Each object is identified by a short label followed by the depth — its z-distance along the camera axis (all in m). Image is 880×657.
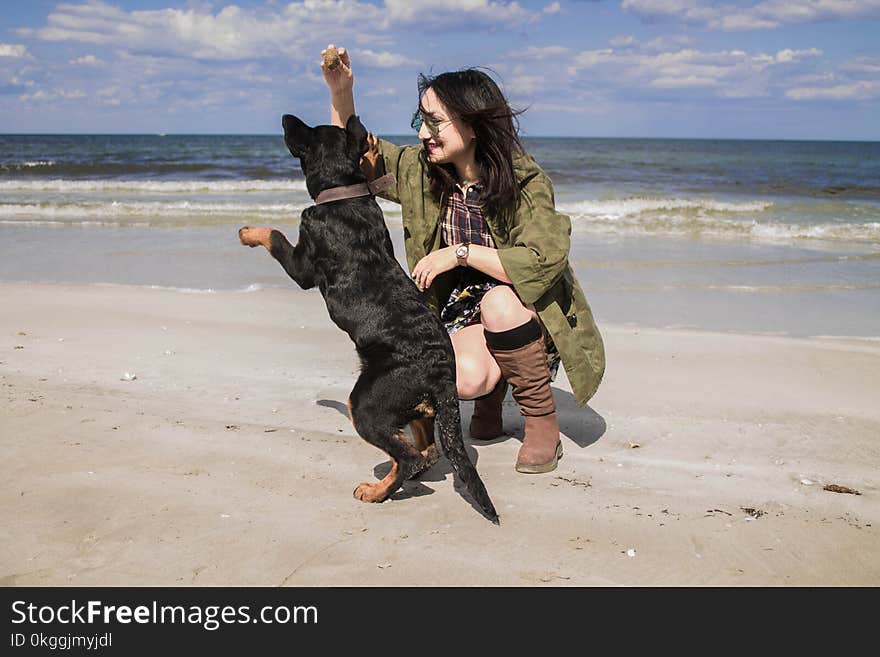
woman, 3.34
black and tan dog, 3.01
